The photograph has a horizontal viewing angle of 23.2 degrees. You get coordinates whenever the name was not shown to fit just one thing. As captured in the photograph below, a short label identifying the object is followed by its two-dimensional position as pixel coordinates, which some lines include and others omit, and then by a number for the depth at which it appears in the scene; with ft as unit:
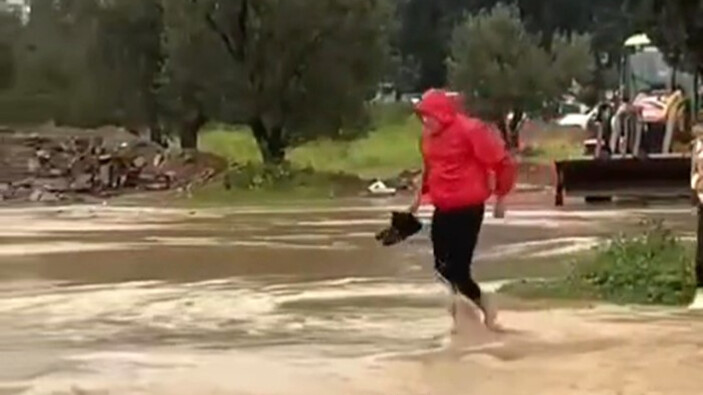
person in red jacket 42.19
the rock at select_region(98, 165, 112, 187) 153.67
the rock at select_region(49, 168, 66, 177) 157.99
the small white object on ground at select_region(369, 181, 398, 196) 140.53
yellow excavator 115.96
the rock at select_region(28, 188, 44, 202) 145.48
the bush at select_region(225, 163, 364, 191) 143.43
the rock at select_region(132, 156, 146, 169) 157.99
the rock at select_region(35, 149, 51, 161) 162.24
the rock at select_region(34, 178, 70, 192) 151.74
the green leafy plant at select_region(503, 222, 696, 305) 49.83
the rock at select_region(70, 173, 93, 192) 152.05
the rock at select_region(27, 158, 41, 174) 160.15
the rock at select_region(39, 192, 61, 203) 144.24
